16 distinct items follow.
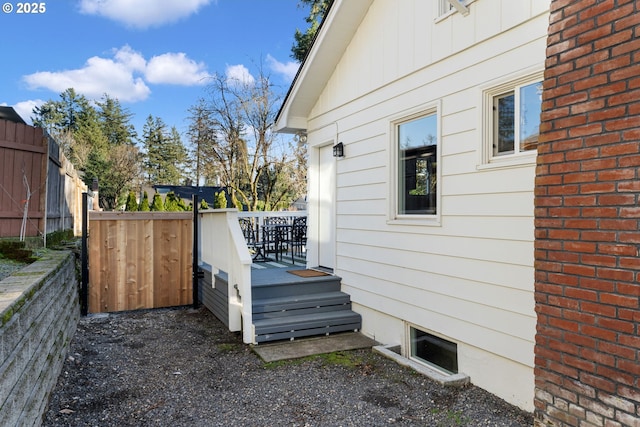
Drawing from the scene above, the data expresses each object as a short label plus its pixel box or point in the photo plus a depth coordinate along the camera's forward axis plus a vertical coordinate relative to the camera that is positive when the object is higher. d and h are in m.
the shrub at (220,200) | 16.86 +0.52
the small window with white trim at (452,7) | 3.84 +2.01
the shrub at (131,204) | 17.67 +0.36
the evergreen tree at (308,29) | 14.60 +6.58
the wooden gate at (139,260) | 6.47 -0.77
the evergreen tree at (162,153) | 39.38 +5.76
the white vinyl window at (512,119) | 3.37 +0.82
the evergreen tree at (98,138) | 30.16 +6.29
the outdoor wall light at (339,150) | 5.91 +0.91
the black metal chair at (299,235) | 8.21 -0.44
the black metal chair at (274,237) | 8.02 -0.48
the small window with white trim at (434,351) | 4.26 -1.47
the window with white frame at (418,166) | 4.45 +0.54
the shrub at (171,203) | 16.29 +0.37
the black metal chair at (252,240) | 8.05 -0.58
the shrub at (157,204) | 17.11 +0.35
